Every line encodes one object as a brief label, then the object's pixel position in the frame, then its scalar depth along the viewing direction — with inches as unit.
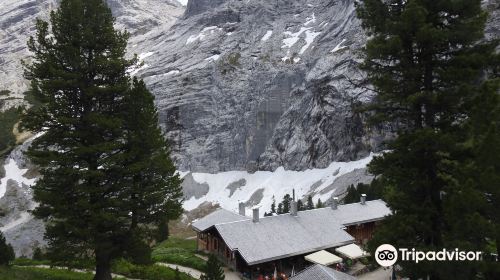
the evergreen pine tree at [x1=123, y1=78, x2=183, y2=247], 690.8
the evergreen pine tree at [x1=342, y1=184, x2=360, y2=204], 1794.2
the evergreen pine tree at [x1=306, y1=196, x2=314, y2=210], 1935.3
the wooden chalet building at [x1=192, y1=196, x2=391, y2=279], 1060.5
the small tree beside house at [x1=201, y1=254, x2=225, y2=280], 669.3
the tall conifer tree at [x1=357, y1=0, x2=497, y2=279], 489.7
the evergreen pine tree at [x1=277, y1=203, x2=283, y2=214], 1938.9
